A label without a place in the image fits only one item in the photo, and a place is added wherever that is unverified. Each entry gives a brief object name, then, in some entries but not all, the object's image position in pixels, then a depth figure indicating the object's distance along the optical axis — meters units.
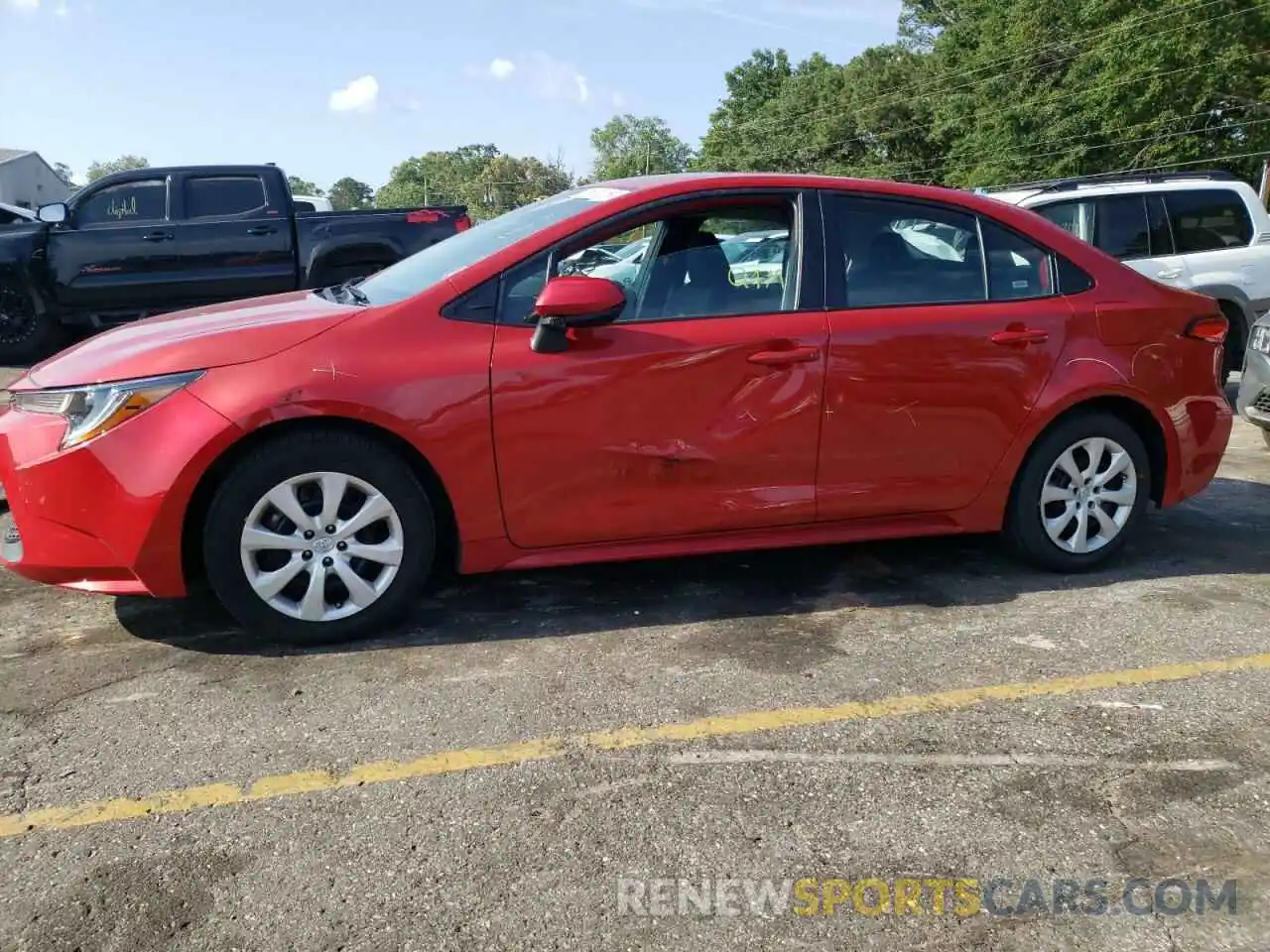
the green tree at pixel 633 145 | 127.95
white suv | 8.08
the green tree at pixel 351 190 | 159.88
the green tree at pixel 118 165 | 152.44
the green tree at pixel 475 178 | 118.12
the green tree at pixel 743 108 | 82.81
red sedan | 3.34
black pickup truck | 9.66
